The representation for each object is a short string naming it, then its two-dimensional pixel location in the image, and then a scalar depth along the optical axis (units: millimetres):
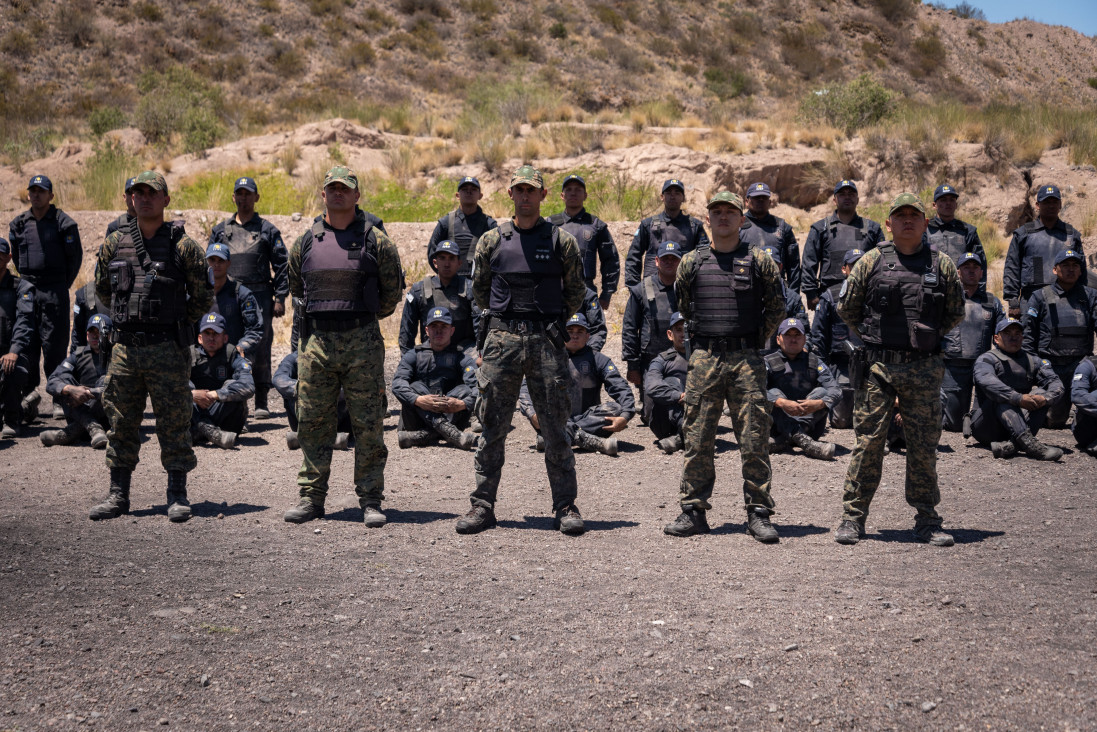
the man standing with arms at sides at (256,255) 10219
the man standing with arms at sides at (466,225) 9859
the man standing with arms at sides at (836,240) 10500
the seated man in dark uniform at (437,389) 8805
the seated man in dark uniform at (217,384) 8852
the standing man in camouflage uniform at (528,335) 5914
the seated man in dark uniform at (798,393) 8359
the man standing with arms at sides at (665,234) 9914
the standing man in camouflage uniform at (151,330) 6078
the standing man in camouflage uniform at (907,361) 5703
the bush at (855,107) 20906
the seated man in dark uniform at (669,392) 8711
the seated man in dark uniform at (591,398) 8688
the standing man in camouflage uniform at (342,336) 6047
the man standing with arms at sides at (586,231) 9797
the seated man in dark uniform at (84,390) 8734
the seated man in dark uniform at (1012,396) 8320
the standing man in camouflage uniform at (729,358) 5867
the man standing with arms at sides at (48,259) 9656
